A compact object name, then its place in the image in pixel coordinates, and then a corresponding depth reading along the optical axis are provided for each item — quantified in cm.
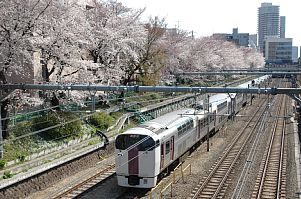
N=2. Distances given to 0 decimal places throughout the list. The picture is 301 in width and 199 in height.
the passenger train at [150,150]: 1598
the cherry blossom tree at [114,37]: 2908
